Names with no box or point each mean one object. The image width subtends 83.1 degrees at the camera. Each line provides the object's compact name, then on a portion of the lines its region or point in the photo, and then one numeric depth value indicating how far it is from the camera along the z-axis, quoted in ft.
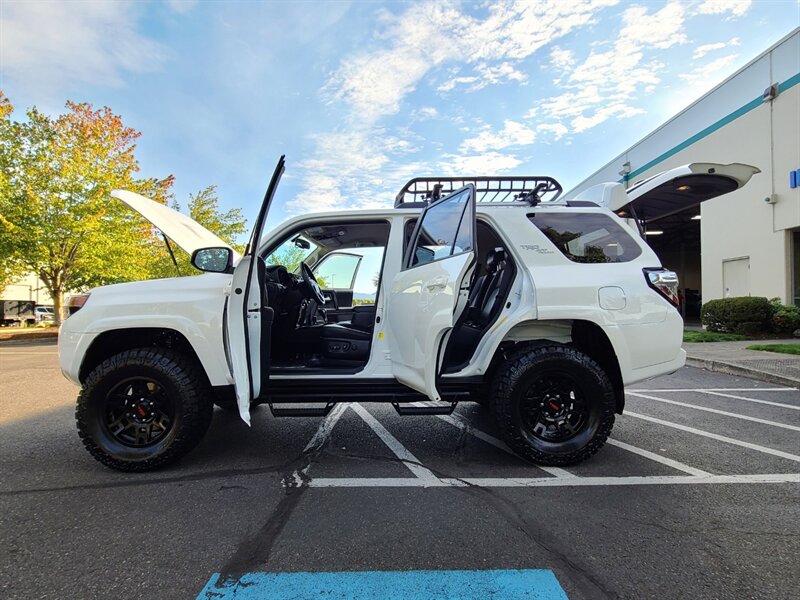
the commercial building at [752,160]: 41.73
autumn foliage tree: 52.42
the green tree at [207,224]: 69.31
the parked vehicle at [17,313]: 93.25
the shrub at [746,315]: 40.86
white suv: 10.50
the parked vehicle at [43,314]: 99.63
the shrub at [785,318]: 39.70
